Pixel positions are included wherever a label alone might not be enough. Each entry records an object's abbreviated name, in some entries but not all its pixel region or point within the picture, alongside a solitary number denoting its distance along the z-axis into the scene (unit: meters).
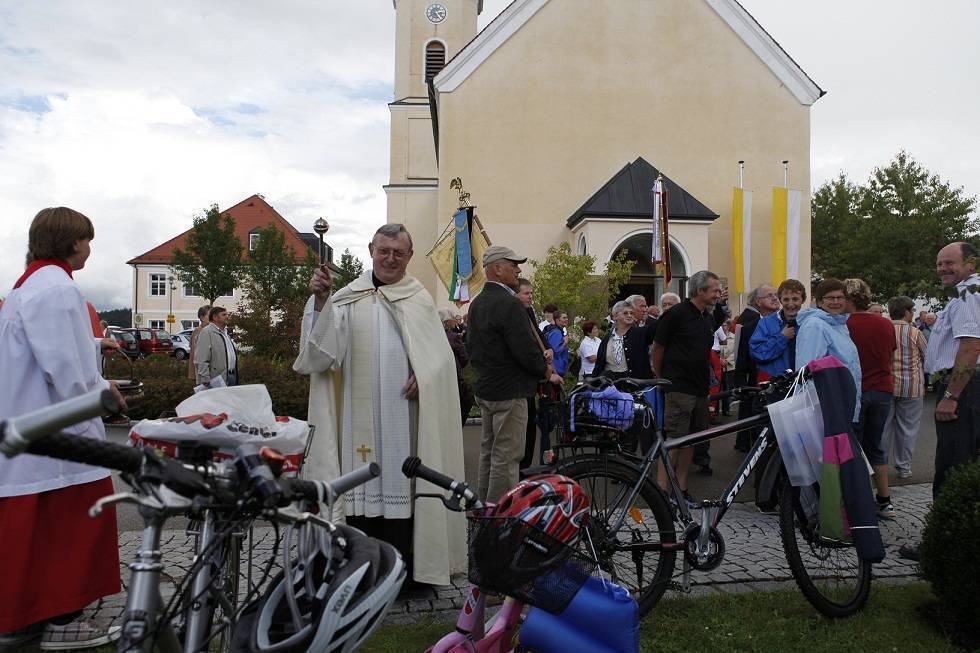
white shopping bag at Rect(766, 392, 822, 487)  4.32
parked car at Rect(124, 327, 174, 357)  39.17
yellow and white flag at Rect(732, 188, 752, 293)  23.58
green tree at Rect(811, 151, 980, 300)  35.66
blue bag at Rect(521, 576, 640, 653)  2.80
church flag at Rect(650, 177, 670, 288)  18.00
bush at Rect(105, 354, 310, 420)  11.83
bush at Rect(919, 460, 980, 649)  3.75
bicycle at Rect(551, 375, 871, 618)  4.15
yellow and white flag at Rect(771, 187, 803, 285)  23.64
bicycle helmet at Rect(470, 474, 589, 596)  2.58
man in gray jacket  10.72
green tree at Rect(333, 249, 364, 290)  51.03
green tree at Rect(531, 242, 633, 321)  17.66
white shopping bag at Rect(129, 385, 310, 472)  2.39
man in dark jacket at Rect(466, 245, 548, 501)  5.69
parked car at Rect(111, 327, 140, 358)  33.53
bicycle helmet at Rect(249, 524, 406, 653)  1.87
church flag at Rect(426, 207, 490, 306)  13.05
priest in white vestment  4.56
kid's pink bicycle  2.58
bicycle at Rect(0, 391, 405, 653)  1.70
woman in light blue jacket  5.88
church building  24.33
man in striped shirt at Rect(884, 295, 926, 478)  8.12
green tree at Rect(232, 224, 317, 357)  19.56
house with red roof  61.78
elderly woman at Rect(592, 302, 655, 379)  9.27
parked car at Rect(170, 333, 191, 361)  40.52
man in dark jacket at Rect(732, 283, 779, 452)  8.28
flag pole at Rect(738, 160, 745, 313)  24.47
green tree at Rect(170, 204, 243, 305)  41.06
